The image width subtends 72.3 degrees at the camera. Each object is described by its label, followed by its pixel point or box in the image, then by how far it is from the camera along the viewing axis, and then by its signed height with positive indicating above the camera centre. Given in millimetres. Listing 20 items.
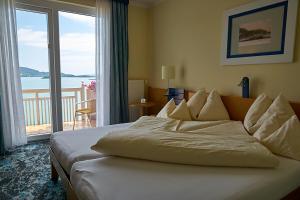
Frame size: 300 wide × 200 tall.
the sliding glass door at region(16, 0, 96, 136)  3492 +234
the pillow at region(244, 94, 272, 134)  2271 -364
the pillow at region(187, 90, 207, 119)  2912 -369
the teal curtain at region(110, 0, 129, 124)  3977 +267
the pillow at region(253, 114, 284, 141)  1886 -458
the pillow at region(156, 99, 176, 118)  2862 -466
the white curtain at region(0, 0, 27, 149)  3105 -52
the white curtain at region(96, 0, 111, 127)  3859 +333
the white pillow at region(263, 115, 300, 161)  1670 -519
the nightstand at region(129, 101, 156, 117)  4055 -558
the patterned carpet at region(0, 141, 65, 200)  2092 -1190
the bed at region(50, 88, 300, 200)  1156 -639
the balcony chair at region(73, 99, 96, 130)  4051 -647
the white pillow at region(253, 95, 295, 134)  2041 -333
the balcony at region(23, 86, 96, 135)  3768 -618
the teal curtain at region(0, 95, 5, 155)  3064 -1009
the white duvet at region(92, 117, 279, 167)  1442 -525
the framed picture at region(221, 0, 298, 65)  2314 +569
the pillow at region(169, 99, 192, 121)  2812 -491
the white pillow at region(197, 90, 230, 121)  2766 -441
